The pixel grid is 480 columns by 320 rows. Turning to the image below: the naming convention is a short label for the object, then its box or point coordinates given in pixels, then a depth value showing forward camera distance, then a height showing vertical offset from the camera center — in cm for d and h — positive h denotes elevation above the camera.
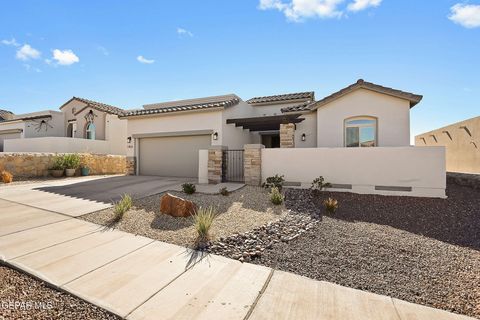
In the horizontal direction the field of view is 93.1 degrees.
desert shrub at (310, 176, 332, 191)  893 -105
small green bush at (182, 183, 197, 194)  898 -124
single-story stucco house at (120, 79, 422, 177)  1127 +187
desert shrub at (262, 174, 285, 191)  923 -102
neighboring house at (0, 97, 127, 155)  1914 +287
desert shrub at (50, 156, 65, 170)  1431 -32
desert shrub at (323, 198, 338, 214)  708 -152
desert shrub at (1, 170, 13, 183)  1181 -99
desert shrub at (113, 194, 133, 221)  626 -144
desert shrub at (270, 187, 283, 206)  762 -136
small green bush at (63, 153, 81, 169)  1466 -20
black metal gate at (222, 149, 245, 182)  1203 -41
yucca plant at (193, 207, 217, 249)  494 -162
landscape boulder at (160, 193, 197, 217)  648 -143
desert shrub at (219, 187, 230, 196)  870 -132
